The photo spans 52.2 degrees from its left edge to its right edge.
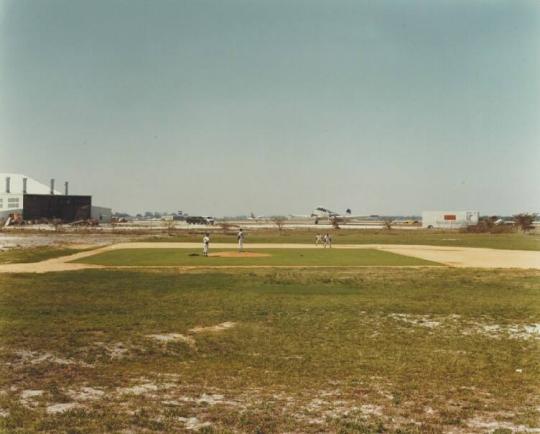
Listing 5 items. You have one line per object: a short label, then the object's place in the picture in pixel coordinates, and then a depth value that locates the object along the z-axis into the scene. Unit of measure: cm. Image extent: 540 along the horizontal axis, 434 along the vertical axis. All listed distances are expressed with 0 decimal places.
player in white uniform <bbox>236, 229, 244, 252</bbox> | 4825
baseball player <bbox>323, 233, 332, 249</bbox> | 5579
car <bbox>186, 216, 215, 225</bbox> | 13998
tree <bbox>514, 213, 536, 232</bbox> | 10756
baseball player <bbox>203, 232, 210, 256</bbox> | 4191
